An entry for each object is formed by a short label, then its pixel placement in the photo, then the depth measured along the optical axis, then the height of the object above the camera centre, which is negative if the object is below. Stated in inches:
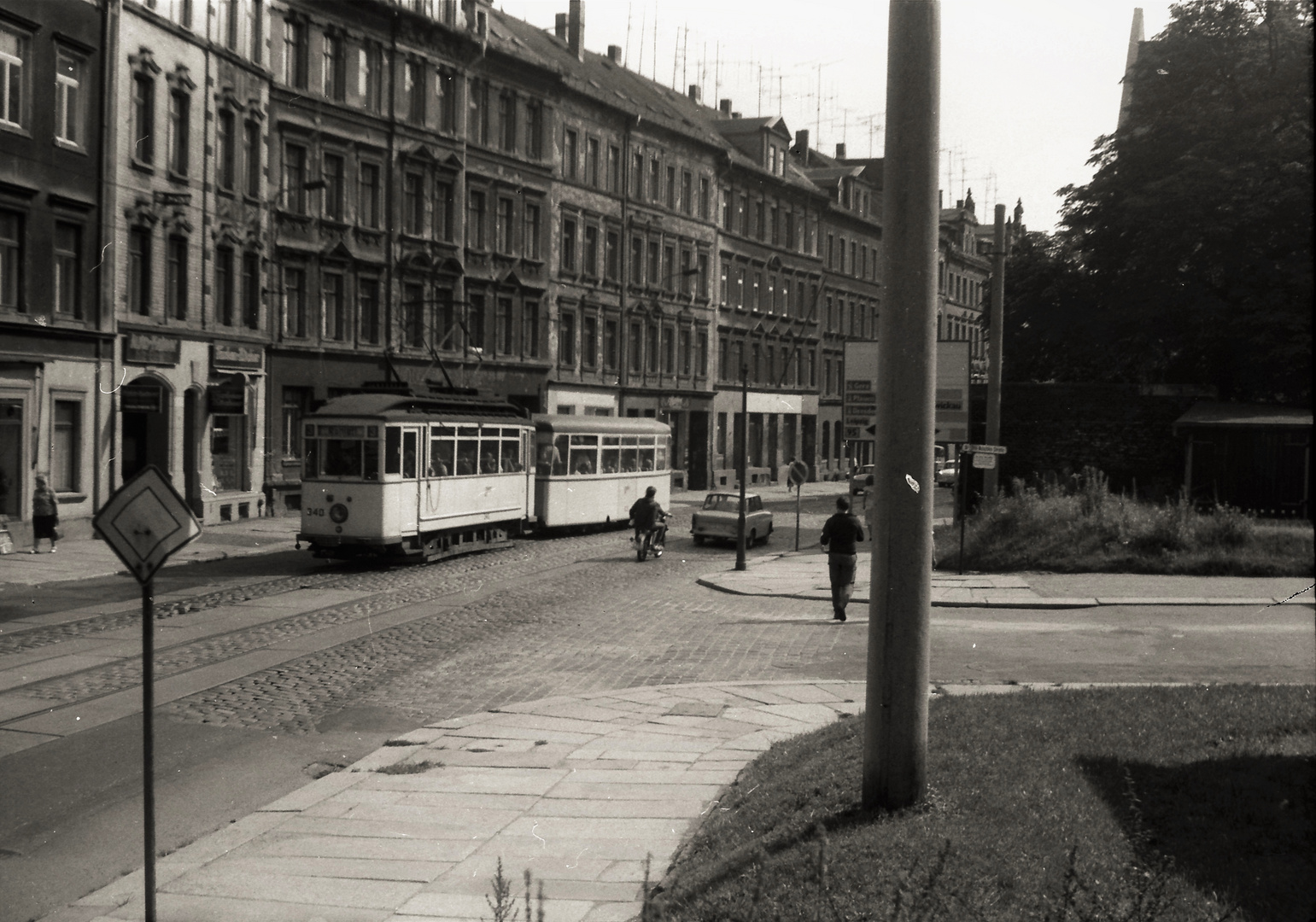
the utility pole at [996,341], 1166.3 +86.4
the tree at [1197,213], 971.9 +200.4
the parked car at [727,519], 1337.4 -81.7
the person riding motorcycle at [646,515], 1154.7 -67.4
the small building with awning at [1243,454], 1182.3 -6.9
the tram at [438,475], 1011.9 -36.2
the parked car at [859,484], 1535.4 -52.5
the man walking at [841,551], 786.8 -65.1
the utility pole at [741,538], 1083.3 -80.0
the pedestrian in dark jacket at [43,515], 1071.0 -71.0
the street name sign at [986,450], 1067.9 -6.7
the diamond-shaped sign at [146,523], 304.0 -21.7
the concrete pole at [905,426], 287.1 +2.8
